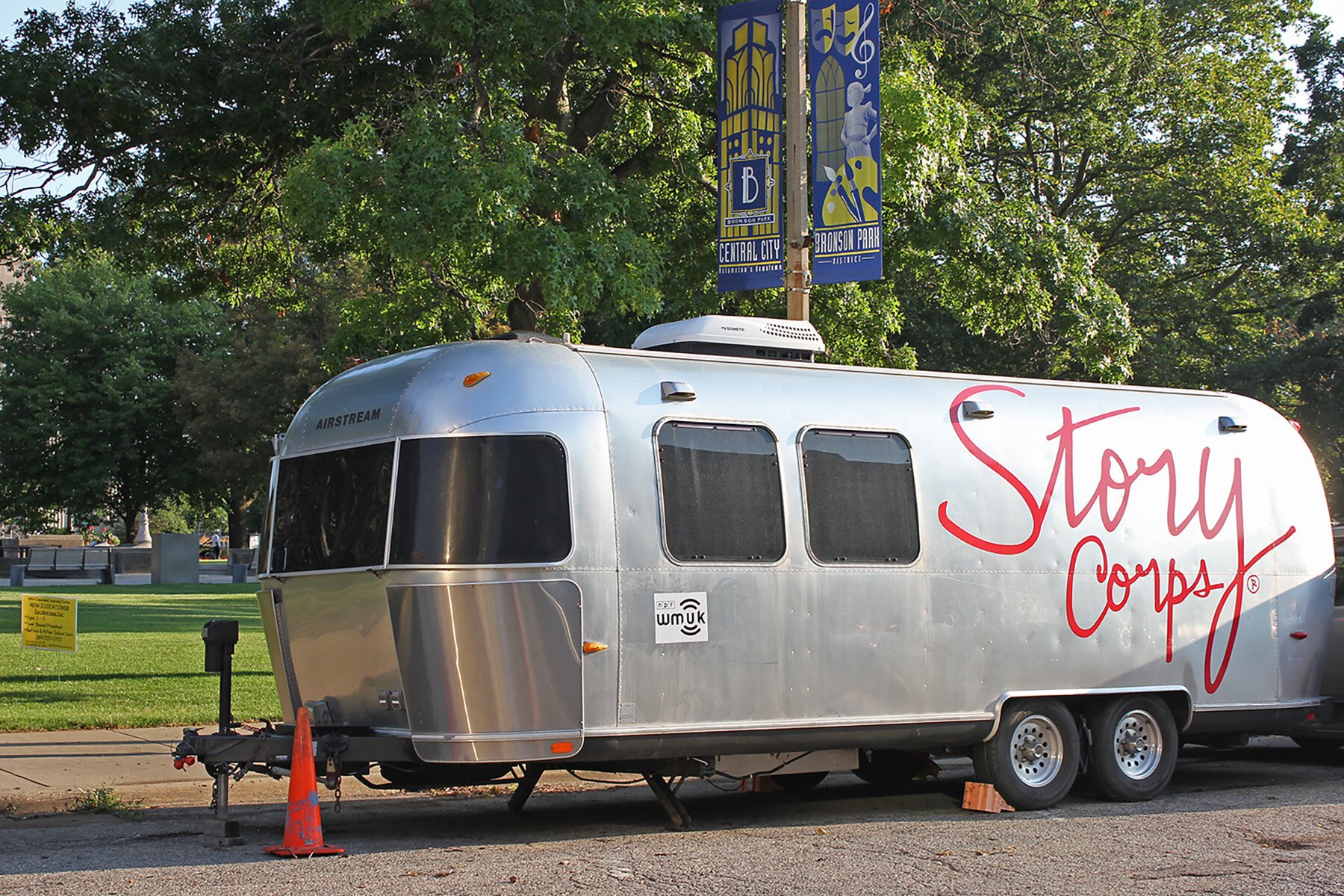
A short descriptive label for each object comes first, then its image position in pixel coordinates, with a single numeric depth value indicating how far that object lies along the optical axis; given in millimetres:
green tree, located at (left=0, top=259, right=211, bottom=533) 55344
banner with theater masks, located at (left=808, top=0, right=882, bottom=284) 11766
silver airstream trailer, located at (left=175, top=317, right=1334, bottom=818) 8164
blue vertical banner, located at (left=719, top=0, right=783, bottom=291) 12070
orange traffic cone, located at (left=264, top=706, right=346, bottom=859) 7902
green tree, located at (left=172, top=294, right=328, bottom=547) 42094
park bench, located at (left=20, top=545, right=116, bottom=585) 41031
